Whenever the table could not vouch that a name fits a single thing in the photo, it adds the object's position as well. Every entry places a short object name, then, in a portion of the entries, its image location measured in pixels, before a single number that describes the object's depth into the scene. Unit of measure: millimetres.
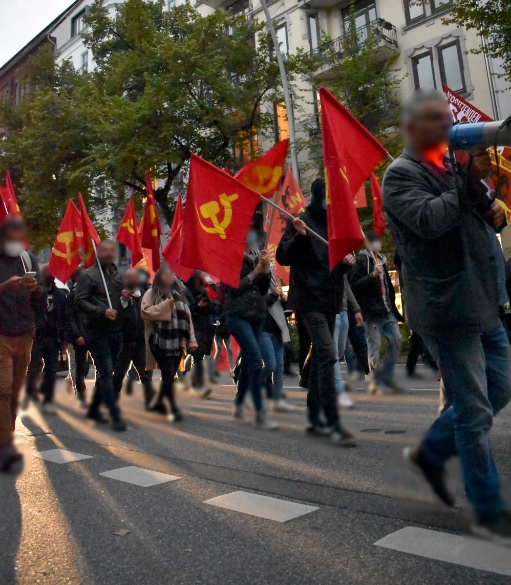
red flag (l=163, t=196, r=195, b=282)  5306
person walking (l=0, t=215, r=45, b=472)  2875
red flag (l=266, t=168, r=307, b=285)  7538
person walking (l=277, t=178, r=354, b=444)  3652
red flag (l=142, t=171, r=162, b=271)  5852
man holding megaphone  1896
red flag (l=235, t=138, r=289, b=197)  5094
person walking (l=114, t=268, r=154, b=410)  5138
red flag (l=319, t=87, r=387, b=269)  2832
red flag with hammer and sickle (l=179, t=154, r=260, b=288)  3680
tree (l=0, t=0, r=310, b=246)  18750
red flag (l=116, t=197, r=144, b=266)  6391
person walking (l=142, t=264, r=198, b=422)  4121
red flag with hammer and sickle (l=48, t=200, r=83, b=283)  4422
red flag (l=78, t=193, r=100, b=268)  4406
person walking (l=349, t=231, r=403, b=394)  6703
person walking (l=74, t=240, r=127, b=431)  4738
